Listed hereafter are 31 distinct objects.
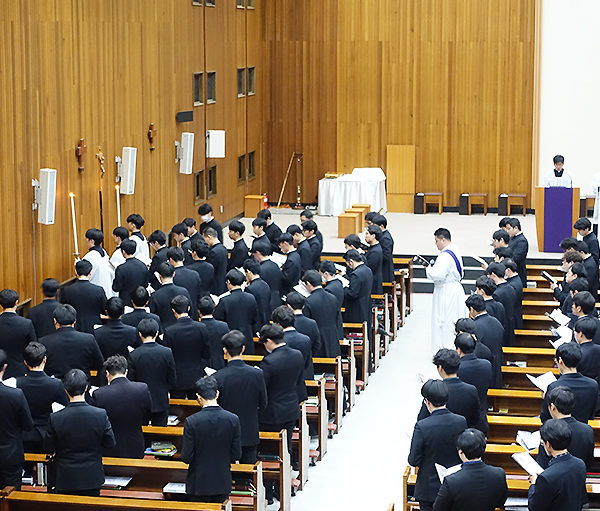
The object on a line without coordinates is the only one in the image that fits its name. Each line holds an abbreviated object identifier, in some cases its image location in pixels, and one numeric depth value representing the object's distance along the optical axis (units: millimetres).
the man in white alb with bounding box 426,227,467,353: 12922
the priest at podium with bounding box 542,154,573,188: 18781
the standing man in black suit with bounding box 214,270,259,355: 10781
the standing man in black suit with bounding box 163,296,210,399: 9680
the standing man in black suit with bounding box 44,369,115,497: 7344
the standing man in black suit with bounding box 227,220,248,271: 14078
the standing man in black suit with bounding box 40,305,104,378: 9078
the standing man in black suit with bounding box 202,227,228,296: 13482
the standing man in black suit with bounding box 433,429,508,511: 6496
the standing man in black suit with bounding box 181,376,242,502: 7375
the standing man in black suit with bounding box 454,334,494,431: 8688
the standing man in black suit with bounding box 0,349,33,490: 7586
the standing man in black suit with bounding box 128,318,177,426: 8859
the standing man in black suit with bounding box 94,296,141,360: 9562
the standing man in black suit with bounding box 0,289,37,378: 9414
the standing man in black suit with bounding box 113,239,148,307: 12031
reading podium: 18719
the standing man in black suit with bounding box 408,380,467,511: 7320
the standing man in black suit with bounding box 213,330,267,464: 8398
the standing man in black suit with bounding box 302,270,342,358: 11086
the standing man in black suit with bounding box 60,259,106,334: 11008
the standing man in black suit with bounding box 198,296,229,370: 9757
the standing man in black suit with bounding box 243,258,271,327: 11414
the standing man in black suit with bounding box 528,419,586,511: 6516
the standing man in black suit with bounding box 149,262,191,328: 10867
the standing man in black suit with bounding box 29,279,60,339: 10273
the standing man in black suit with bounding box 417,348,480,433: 7941
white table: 22812
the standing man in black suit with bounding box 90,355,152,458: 8016
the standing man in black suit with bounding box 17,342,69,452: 8016
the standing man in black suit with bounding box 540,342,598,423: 8117
